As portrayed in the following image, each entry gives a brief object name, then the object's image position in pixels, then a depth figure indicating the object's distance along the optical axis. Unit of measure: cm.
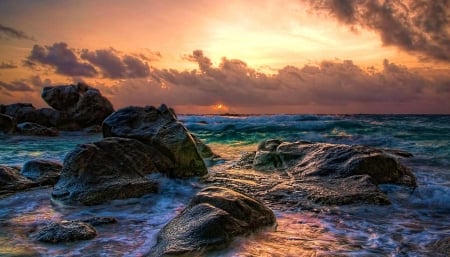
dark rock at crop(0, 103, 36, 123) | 3020
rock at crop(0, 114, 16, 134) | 2250
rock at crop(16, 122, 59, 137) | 2341
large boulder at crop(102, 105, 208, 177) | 906
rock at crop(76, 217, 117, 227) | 518
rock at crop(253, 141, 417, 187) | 801
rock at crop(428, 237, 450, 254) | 419
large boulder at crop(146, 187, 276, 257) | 410
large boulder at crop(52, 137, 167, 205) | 668
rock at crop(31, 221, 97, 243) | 441
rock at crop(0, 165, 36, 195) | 734
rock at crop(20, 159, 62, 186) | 814
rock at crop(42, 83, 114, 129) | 2948
